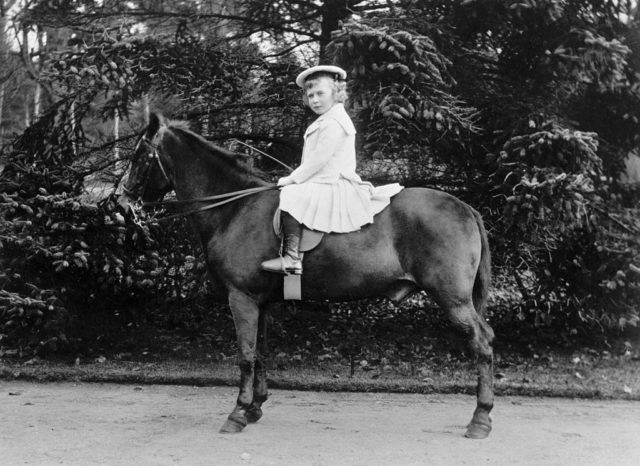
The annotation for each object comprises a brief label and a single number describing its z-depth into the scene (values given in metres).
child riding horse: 5.48
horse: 5.49
